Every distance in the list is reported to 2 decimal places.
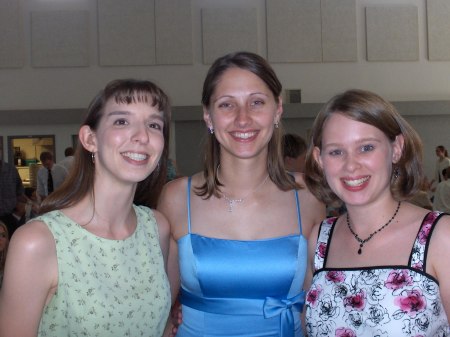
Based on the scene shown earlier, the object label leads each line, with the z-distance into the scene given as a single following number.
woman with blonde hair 1.87
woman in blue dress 2.49
